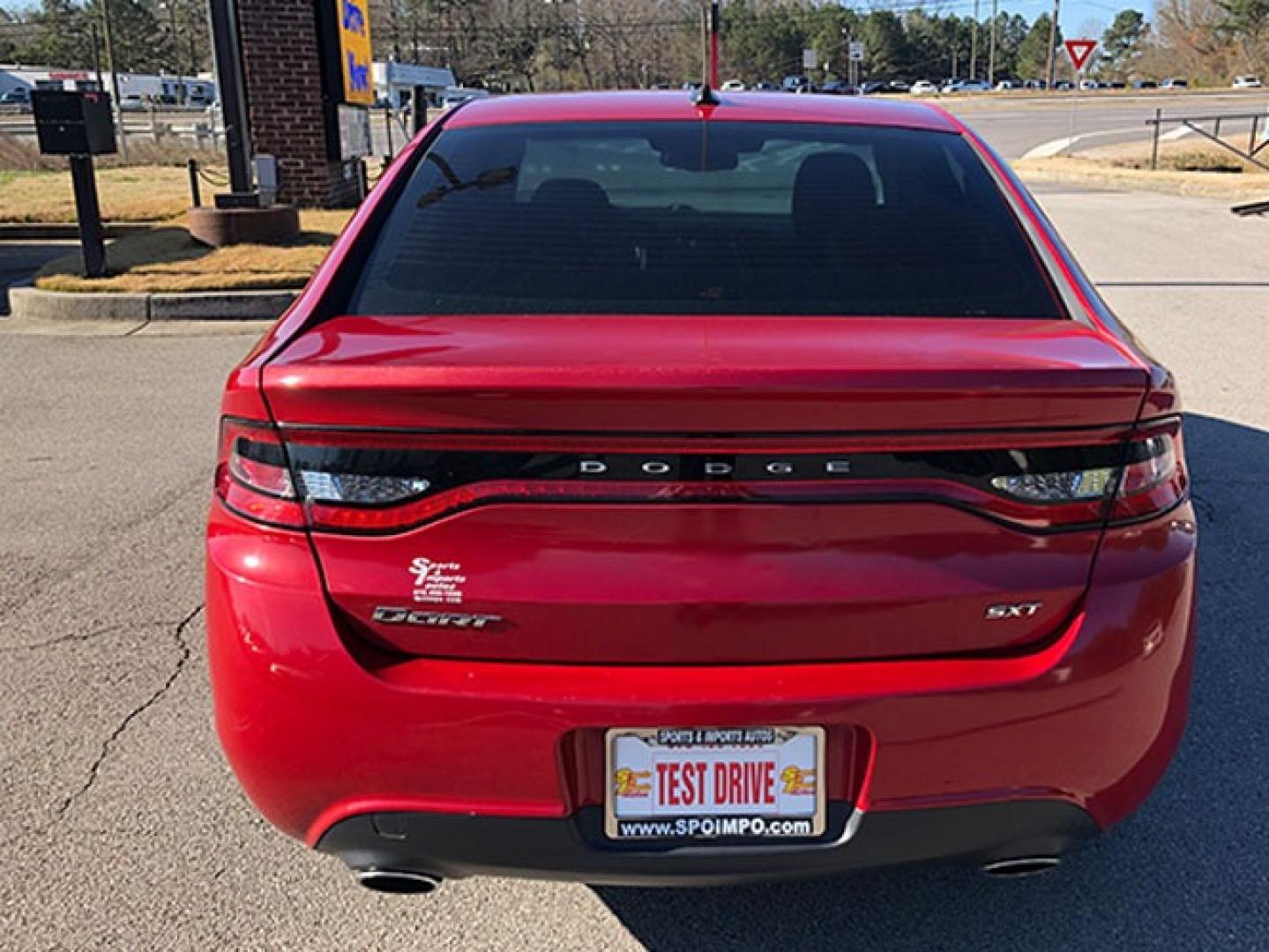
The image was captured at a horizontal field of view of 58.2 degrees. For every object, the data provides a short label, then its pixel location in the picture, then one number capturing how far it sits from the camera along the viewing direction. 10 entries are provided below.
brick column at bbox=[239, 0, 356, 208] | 13.24
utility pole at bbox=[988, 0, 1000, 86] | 105.19
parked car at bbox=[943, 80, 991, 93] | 101.31
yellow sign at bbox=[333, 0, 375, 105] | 13.70
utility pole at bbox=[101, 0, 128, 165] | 27.11
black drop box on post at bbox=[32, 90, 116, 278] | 9.27
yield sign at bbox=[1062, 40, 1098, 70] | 23.33
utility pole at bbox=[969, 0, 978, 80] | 113.81
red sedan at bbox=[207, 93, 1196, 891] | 1.90
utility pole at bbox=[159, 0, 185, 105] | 90.59
